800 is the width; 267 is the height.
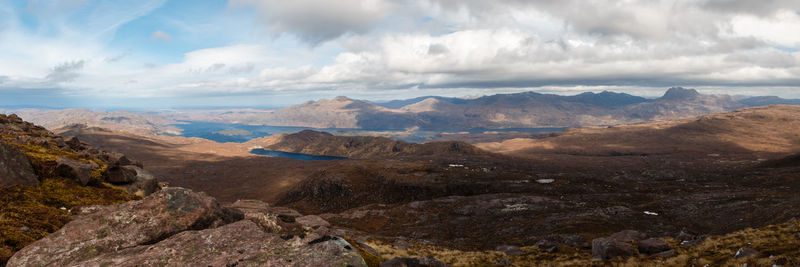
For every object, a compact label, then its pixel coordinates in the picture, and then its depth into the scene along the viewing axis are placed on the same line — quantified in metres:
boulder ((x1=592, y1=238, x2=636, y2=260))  27.31
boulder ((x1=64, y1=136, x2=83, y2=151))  41.73
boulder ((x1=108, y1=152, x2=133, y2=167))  28.06
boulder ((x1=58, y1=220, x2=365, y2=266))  12.33
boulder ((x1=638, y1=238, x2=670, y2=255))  27.64
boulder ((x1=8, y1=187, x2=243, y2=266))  12.00
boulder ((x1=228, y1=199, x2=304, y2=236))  17.81
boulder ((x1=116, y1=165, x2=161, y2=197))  27.84
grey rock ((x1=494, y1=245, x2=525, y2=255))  36.84
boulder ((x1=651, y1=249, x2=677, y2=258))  25.53
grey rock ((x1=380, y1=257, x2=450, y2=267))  14.81
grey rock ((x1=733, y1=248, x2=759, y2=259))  20.51
